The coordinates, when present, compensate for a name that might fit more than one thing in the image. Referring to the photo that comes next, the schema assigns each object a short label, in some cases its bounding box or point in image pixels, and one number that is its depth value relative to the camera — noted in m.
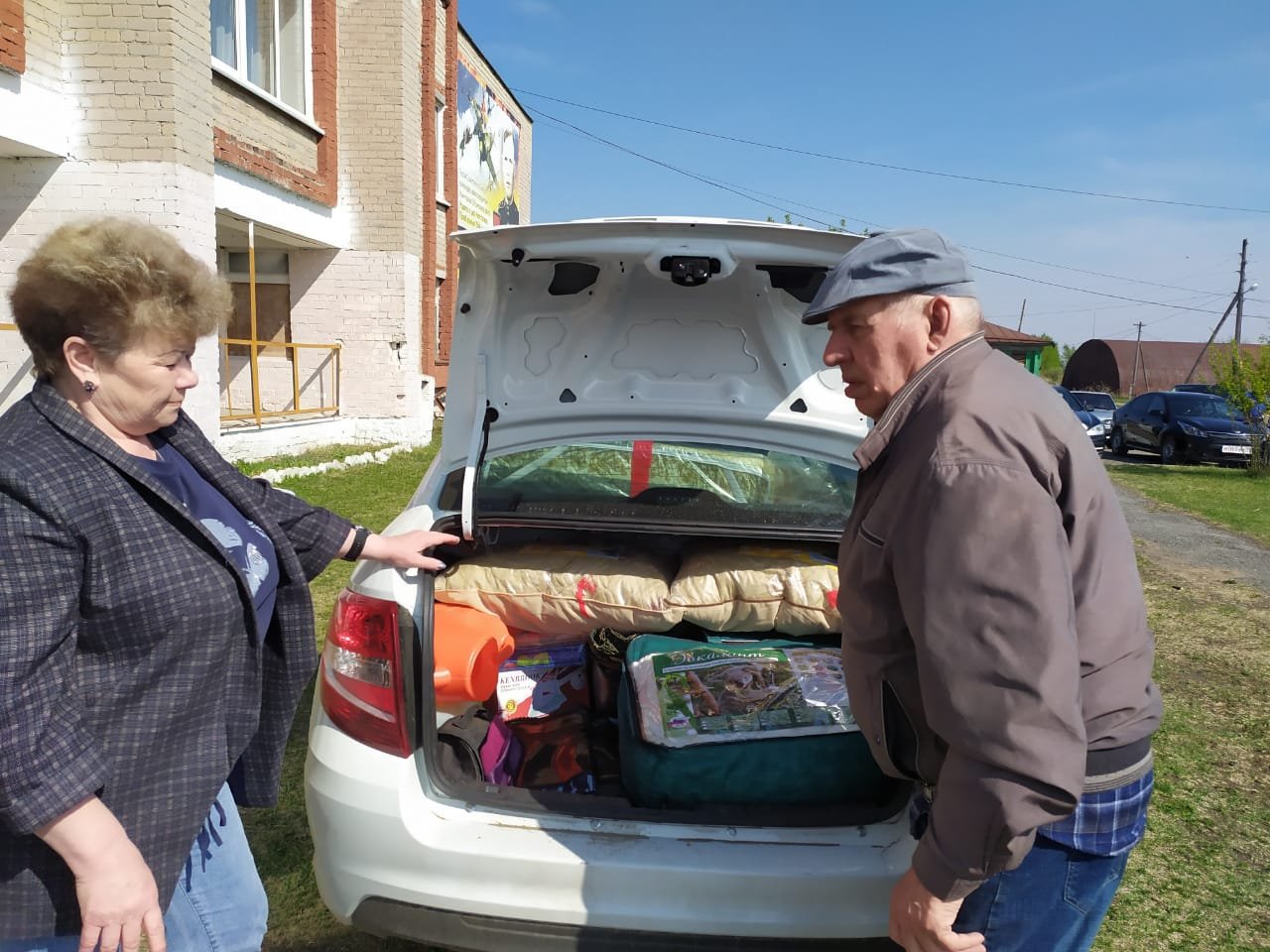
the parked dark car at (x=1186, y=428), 17.81
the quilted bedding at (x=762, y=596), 2.62
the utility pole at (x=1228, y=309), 43.00
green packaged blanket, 2.24
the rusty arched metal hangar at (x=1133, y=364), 51.97
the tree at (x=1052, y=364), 58.25
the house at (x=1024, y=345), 44.50
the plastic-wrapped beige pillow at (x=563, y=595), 2.63
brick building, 7.96
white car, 1.92
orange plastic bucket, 2.40
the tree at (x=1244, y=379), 15.93
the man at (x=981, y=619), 1.22
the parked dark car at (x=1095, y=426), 22.66
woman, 1.32
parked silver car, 25.41
